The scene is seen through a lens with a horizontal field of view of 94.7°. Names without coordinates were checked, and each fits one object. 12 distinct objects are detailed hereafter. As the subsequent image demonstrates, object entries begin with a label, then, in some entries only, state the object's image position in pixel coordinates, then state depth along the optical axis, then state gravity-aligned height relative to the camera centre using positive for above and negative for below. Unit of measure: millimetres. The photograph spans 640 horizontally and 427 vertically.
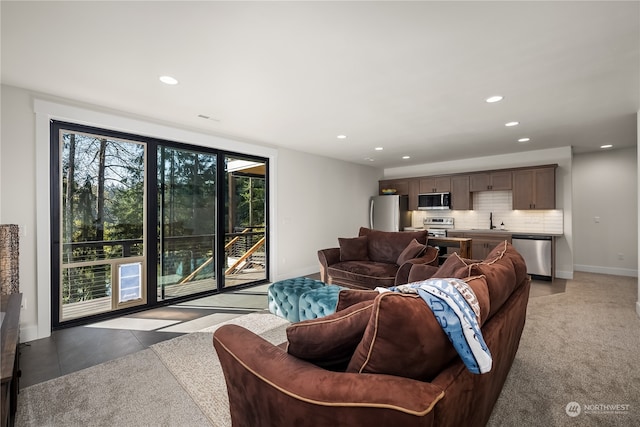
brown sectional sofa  868 -557
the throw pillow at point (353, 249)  4578 -566
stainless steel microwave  6535 +258
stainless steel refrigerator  7031 +2
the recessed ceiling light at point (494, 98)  3041 +1190
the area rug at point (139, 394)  1802 -1236
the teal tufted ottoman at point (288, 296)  3027 -867
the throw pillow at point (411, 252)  3954 -529
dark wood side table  1407 -688
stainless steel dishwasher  5215 -739
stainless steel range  6676 -289
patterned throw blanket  1041 -402
